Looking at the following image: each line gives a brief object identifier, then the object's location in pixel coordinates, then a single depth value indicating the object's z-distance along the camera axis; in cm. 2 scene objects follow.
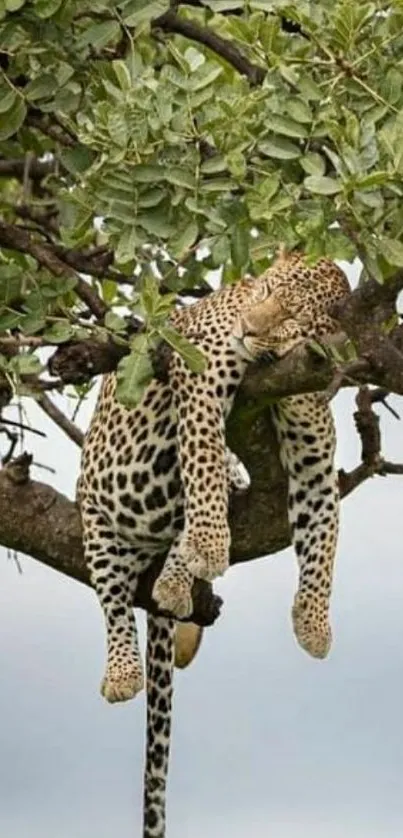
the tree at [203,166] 1897
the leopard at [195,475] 2212
